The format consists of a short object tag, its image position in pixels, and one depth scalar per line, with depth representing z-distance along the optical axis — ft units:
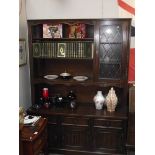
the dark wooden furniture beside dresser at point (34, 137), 7.67
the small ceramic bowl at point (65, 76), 10.72
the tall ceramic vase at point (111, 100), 9.96
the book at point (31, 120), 8.64
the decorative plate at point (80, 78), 10.49
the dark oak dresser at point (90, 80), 9.73
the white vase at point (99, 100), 10.21
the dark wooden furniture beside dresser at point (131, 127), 7.14
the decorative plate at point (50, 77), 10.74
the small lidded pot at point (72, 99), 10.46
